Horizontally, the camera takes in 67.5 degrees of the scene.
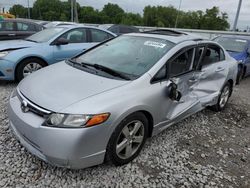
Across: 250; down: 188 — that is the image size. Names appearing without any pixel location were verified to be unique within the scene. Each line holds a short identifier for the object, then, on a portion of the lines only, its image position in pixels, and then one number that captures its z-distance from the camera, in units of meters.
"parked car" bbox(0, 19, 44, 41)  7.37
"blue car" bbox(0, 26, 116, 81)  4.00
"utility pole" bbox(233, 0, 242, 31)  11.83
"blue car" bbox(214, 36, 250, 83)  5.72
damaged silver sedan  1.80
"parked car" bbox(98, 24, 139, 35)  10.11
